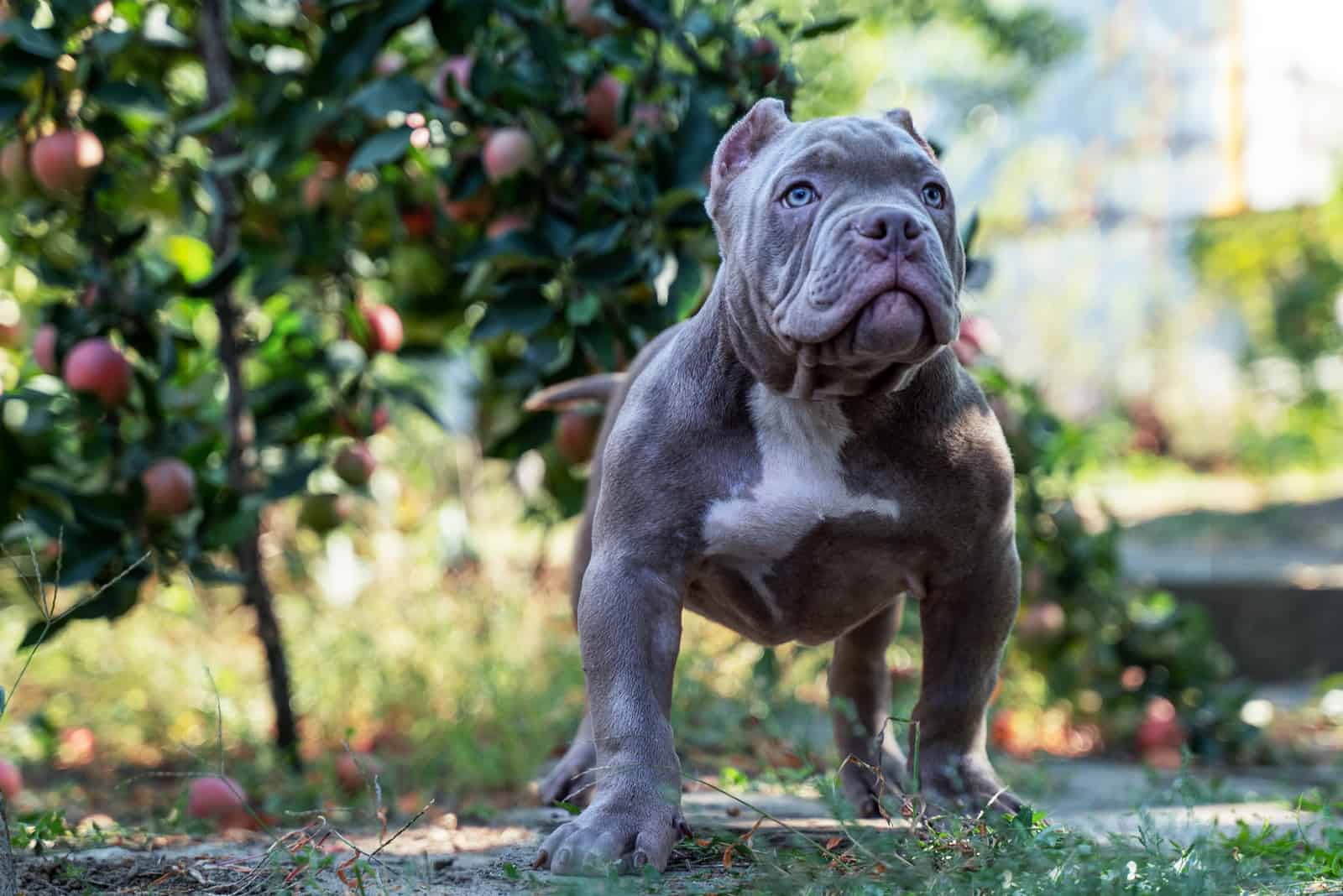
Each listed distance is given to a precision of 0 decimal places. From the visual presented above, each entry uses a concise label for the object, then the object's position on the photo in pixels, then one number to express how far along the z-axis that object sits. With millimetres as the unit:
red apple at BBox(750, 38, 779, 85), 3230
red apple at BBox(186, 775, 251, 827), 3195
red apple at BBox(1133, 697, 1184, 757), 4957
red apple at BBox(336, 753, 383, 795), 3881
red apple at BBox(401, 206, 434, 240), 3910
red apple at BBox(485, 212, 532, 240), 3379
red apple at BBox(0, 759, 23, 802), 3141
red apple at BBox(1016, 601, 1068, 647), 4754
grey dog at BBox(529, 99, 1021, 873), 1947
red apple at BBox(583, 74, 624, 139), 3311
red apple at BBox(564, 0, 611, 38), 3367
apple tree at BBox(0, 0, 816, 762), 3277
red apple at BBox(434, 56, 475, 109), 3332
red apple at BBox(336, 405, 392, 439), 3773
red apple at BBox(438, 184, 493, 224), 3555
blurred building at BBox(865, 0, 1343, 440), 13781
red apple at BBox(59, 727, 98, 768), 4637
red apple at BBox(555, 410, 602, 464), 3479
